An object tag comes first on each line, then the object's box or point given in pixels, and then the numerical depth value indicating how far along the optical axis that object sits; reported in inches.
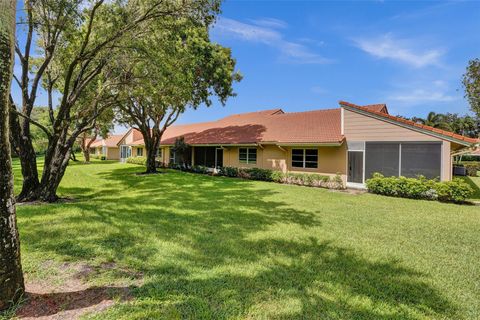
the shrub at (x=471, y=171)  1016.1
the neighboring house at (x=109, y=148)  1913.1
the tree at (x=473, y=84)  784.3
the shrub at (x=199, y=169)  859.4
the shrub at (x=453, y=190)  407.8
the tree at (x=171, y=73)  376.8
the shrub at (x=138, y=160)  1156.5
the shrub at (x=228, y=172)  756.8
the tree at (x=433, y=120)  1920.5
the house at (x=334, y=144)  467.8
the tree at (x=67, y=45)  329.4
